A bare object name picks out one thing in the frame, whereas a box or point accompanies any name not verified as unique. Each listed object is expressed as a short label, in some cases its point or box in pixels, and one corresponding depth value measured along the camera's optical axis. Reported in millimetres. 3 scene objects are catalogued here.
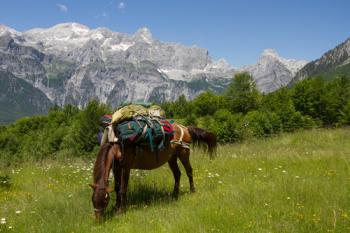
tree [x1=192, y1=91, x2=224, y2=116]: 85344
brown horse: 6715
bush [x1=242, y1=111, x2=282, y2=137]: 51722
